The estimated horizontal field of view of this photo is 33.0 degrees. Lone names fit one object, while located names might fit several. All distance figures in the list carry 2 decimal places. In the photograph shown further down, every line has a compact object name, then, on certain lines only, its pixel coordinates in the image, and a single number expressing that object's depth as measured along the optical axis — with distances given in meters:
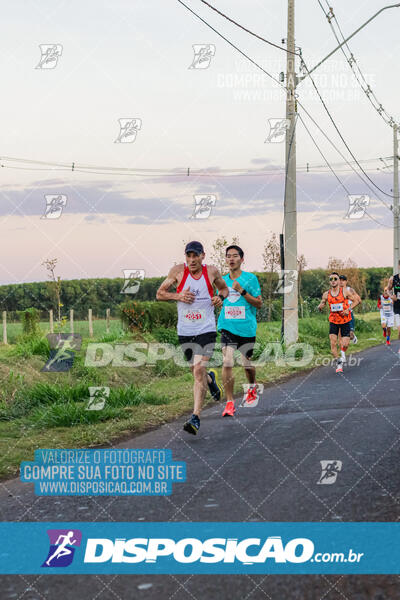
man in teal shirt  8.48
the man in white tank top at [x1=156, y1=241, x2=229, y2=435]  7.43
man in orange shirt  13.80
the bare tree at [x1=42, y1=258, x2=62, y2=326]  18.72
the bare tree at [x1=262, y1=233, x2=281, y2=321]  30.06
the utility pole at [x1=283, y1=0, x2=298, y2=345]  17.95
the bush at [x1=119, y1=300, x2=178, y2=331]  18.70
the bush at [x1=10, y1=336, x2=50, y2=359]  13.08
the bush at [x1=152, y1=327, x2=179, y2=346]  17.31
